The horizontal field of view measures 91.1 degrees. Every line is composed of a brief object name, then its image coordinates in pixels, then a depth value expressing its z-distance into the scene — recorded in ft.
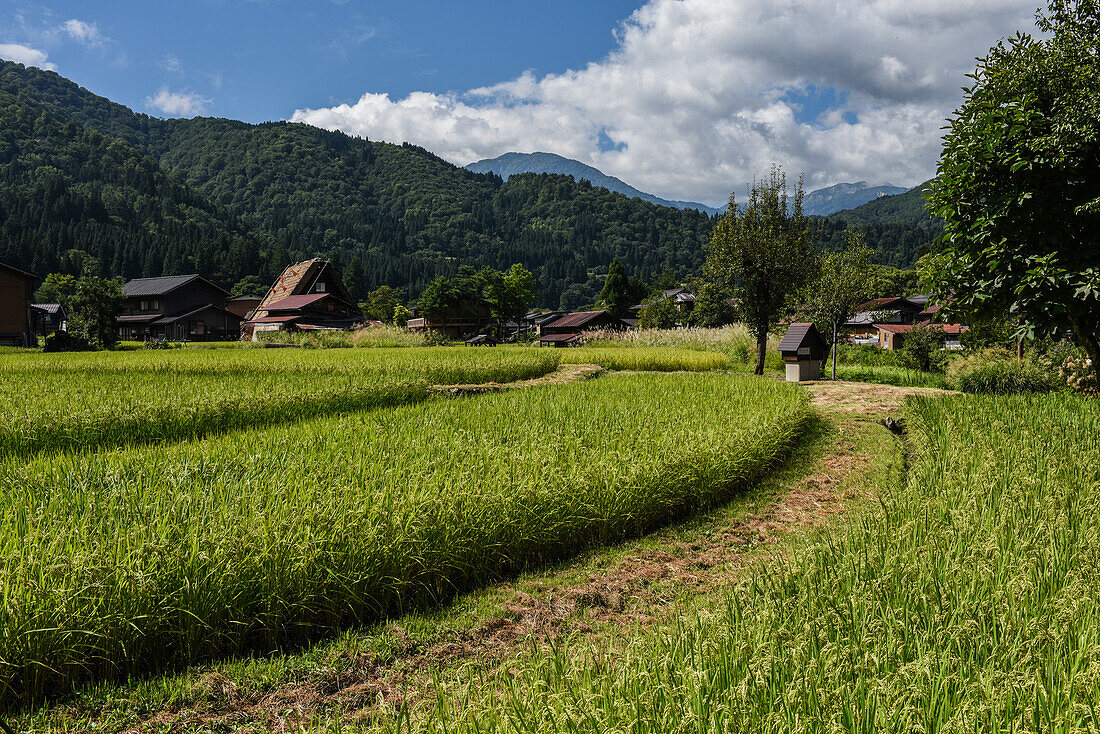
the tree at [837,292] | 75.00
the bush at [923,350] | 100.89
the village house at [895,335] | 173.88
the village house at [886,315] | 200.68
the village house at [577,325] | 217.56
